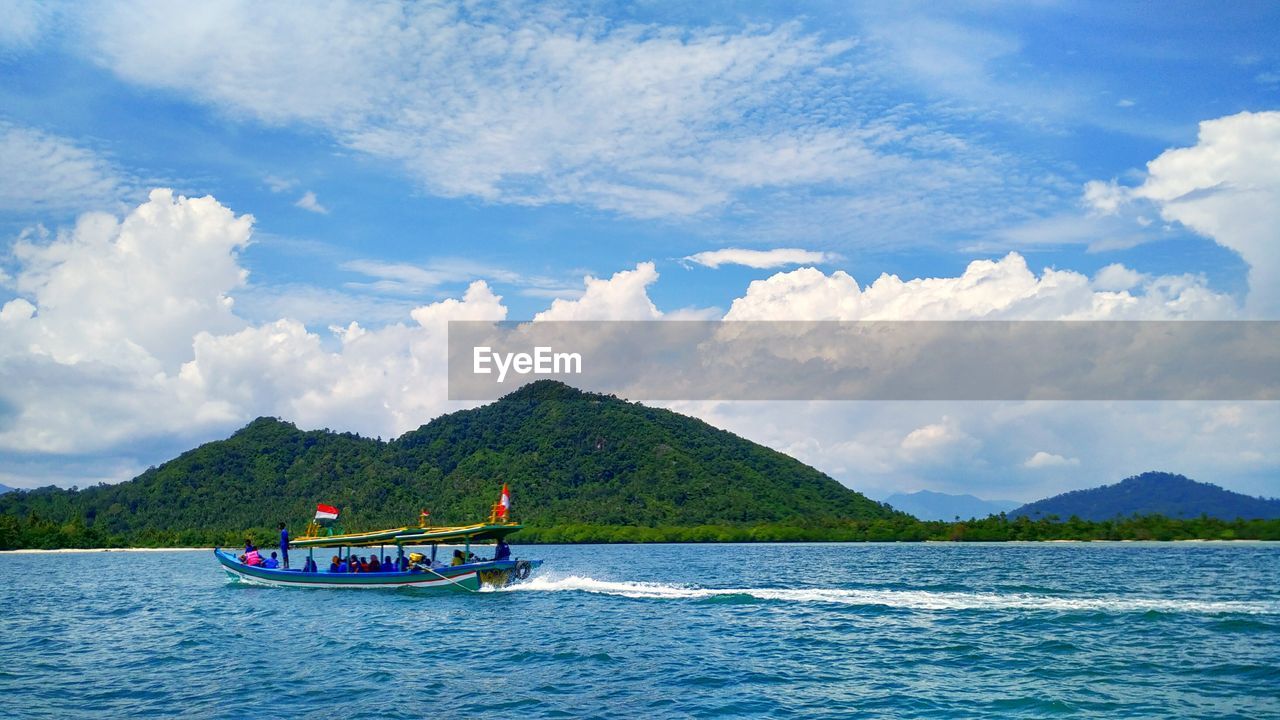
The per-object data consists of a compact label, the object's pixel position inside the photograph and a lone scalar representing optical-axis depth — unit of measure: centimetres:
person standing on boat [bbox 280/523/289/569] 5319
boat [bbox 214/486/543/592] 4891
